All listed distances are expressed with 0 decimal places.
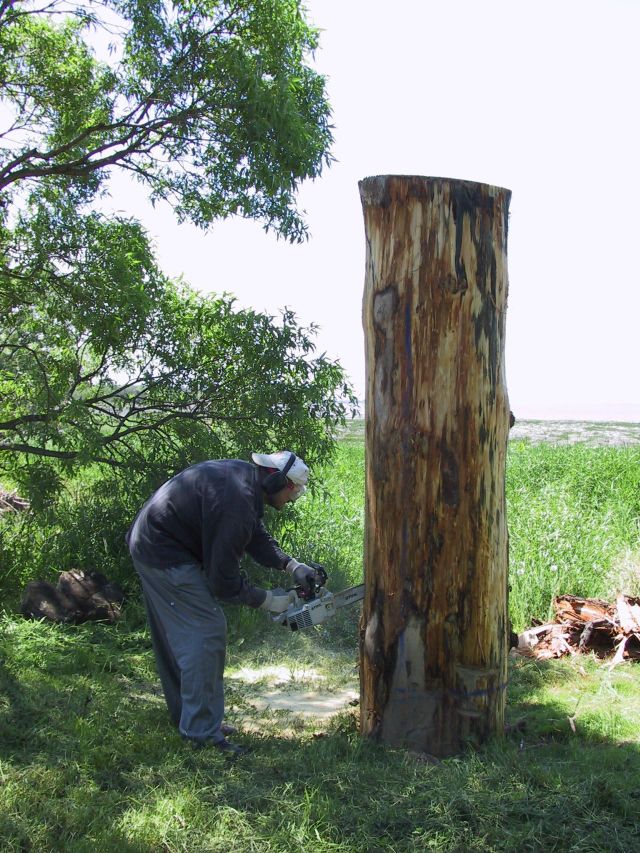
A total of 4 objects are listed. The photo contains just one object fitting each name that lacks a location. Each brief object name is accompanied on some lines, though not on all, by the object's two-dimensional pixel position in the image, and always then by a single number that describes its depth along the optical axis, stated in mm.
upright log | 4078
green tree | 7328
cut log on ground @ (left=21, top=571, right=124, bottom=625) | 6875
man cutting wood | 4430
